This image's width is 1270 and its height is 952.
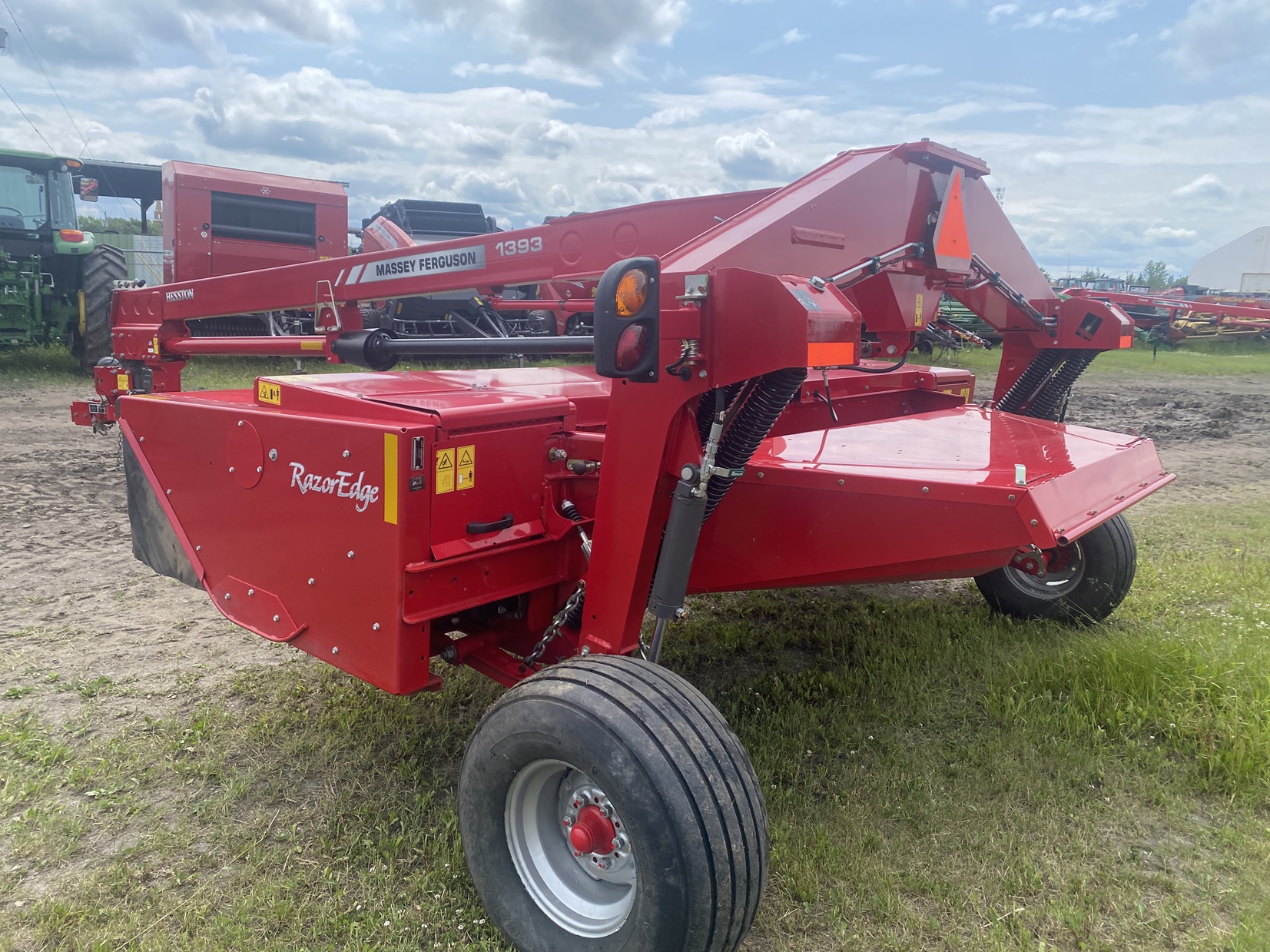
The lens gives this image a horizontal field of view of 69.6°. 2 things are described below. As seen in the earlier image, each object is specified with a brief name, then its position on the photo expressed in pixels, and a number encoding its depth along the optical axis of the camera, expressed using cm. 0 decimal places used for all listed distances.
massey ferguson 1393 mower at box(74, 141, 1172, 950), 192
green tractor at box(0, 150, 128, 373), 1023
